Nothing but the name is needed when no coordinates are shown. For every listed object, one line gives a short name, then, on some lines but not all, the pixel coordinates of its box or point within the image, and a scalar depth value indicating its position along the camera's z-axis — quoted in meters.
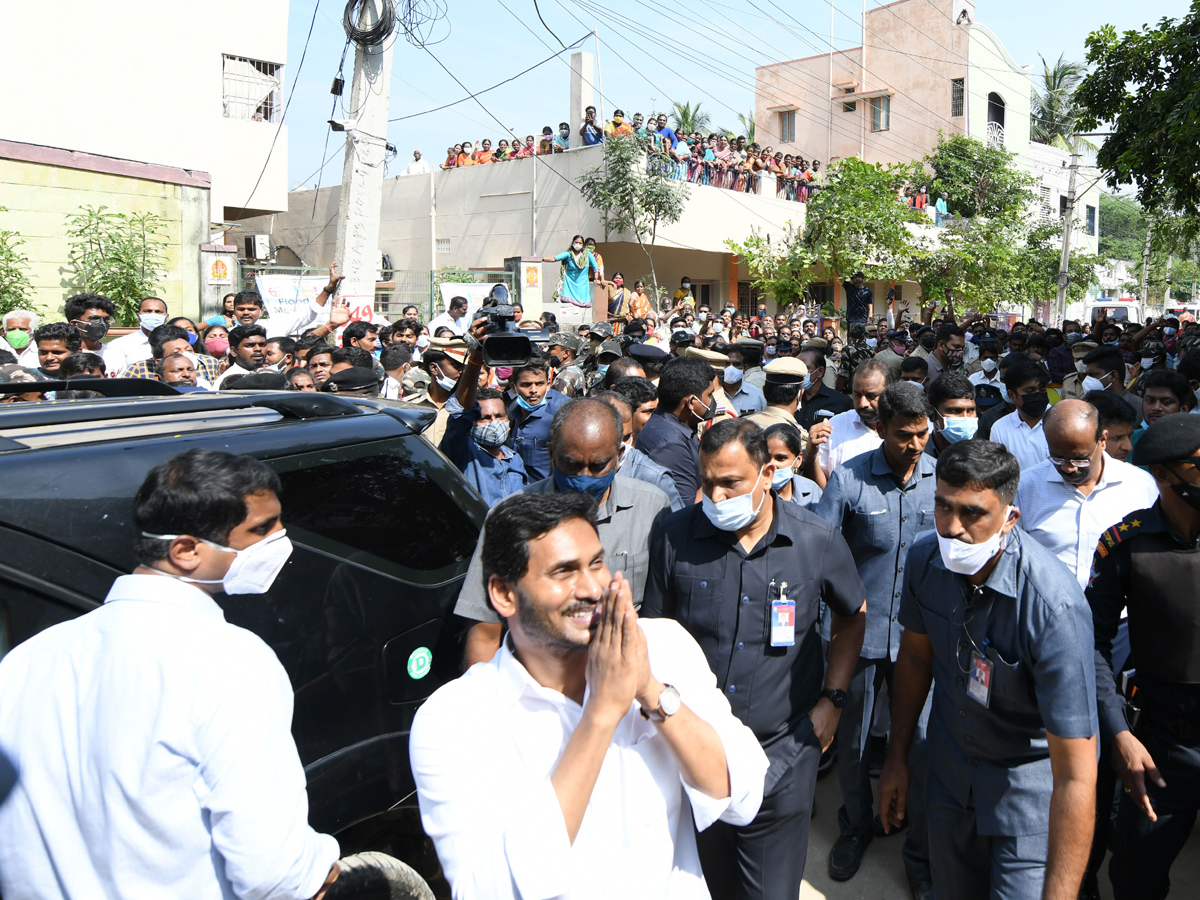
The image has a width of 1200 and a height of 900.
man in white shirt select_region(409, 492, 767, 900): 1.71
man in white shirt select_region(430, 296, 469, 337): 10.92
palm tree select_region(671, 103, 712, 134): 44.34
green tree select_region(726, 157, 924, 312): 20.98
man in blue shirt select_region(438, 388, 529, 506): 4.86
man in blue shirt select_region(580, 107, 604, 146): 20.67
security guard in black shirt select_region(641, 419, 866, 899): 2.92
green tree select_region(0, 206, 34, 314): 11.58
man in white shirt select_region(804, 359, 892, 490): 5.12
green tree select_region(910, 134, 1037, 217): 30.47
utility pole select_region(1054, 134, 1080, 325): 29.95
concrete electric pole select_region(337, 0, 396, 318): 14.38
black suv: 2.18
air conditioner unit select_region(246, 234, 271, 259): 22.25
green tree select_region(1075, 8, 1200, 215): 9.55
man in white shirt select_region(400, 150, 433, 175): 24.05
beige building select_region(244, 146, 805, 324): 21.52
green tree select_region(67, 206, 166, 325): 12.54
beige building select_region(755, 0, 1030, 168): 35.34
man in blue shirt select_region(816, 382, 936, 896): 3.86
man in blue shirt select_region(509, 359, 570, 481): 5.50
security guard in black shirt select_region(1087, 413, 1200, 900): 2.98
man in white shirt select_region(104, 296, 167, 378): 7.91
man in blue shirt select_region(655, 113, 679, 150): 20.66
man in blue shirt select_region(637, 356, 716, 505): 4.82
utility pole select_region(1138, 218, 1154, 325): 51.38
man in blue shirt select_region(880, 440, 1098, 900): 2.55
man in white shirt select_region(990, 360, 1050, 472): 5.29
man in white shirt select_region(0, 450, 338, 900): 1.81
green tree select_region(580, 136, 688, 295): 19.72
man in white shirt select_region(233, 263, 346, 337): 8.94
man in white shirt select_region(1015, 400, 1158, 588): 3.96
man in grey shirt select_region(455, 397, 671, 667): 3.28
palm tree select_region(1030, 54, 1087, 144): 44.44
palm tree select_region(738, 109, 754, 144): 41.00
